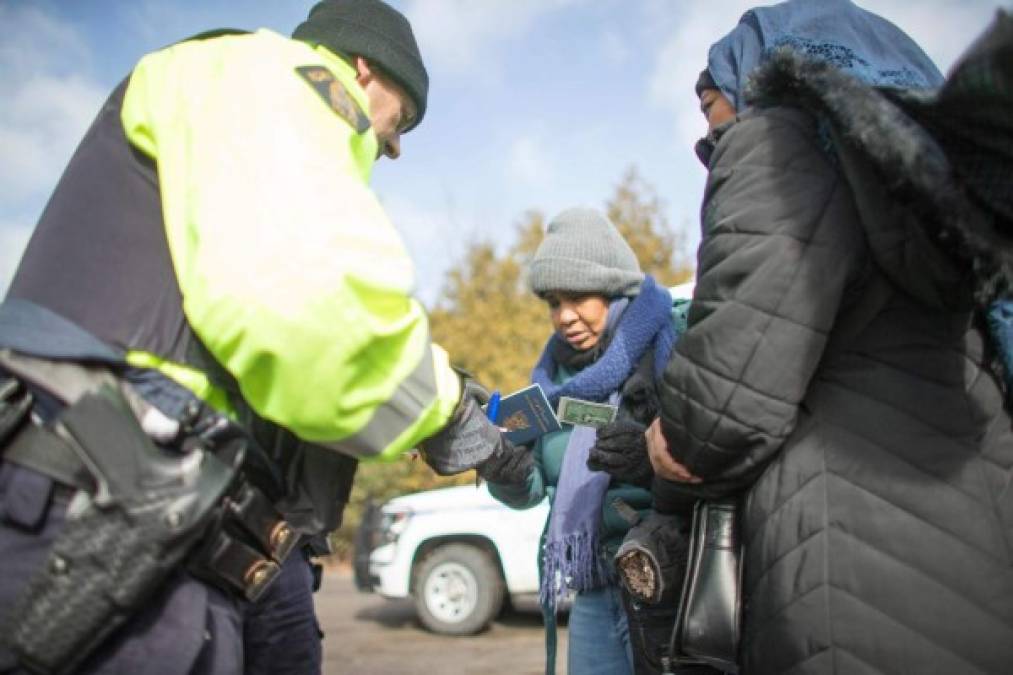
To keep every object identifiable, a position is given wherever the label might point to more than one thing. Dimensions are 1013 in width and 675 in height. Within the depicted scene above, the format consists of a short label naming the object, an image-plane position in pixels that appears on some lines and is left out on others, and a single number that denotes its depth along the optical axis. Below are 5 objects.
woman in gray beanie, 2.30
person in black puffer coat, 1.23
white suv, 6.50
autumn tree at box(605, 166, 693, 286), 14.40
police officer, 1.10
